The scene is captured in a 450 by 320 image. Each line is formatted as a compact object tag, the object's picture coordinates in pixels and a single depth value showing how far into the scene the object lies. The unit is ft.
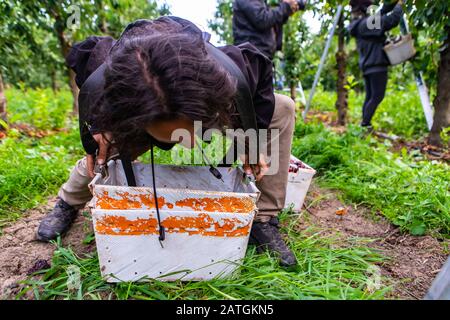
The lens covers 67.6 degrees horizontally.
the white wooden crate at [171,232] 3.33
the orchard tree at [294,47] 14.06
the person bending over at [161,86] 2.44
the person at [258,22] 8.44
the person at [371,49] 9.52
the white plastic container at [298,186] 5.45
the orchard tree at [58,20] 9.59
